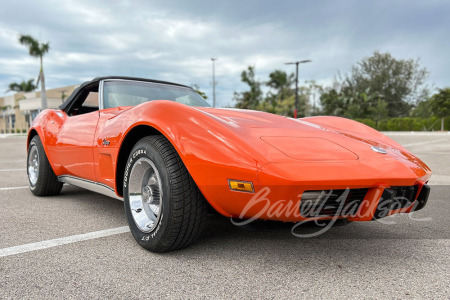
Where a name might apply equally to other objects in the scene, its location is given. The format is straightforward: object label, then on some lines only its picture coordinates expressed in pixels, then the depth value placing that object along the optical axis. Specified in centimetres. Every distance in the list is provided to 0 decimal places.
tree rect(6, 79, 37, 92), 5040
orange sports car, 187
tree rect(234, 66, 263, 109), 5394
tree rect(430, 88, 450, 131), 3634
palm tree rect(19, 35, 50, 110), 3203
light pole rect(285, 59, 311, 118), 2725
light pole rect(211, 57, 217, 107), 3803
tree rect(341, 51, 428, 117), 5319
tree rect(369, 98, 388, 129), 4262
